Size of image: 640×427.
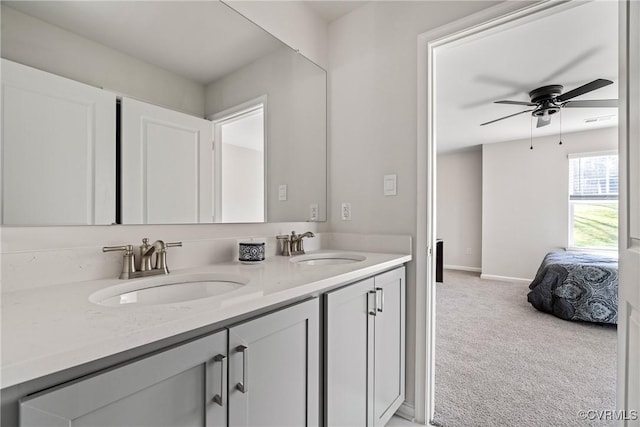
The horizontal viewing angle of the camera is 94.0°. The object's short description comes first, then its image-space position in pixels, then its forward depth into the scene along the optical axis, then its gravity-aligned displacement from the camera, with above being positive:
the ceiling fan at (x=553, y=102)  2.79 +1.06
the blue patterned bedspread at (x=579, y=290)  2.90 -0.81
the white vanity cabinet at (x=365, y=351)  1.09 -0.59
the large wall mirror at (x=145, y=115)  0.88 +0.37
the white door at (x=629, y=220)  0.81 -0.03
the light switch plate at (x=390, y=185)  1.68 +0.15
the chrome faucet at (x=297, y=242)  1.69 -0.18
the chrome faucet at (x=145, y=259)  1.00 -0.17
